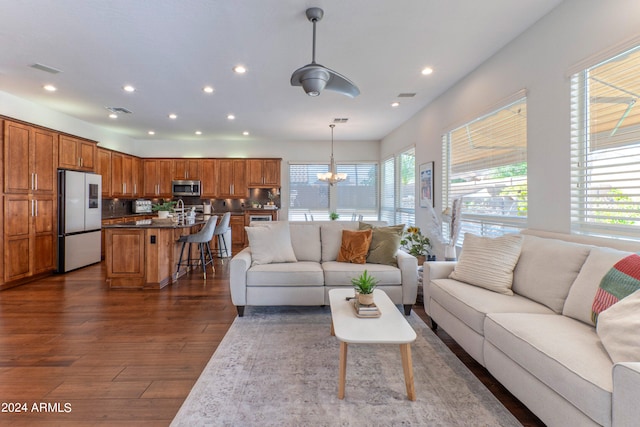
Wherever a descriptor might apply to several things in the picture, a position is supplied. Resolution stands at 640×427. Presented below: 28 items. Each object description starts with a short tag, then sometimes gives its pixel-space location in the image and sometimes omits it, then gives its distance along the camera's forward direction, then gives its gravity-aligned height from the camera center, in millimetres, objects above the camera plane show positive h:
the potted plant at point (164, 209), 4707 +31
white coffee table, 1708 -711
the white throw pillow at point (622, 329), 1271 -523
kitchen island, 4090 -616
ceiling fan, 2160 +992
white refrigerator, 4902 -138
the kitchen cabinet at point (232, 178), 7637 +840
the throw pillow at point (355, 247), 3445 -407
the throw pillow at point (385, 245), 3373 -385
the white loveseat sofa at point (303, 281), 3119 -730
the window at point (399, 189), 5926 +519
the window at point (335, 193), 8008 +498
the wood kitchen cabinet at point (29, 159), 4137 +754
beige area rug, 1667 -1129
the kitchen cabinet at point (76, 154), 5004 +1001
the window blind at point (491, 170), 3037 +495
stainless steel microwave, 7543 +578
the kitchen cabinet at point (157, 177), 7598 +857
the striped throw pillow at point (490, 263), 2377 -418
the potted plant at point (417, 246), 4203 -471
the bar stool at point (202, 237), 4539 -405
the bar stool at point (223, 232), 5422 -391
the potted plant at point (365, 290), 2078 -552
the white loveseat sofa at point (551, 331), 1201 -652
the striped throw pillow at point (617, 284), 1524 -371
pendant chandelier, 6617 +773
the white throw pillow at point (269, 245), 3414 -393
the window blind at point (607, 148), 2004 +469
